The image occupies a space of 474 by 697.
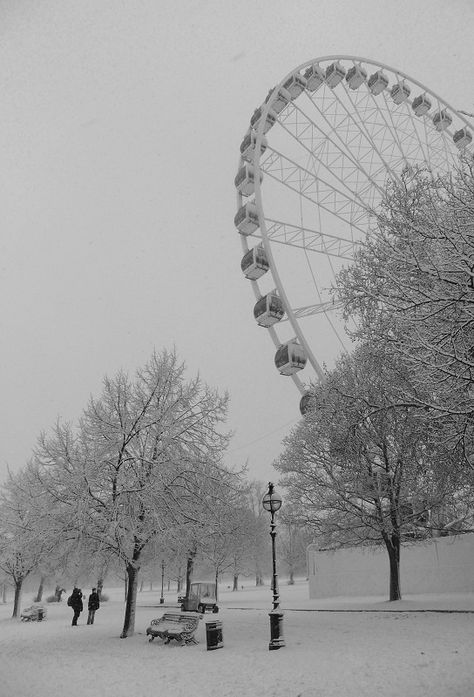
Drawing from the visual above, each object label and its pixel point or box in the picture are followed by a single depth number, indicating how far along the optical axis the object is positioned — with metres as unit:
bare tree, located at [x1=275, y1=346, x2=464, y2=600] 14.74
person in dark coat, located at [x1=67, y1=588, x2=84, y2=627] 20.31
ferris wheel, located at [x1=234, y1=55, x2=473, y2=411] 25.91
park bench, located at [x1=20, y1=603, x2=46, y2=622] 24.91
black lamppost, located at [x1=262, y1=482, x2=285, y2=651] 11.60
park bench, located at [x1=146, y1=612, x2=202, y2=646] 13.13
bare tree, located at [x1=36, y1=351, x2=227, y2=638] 14.64
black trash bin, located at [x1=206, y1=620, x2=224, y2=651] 12.05
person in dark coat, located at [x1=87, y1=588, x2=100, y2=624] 20.52
